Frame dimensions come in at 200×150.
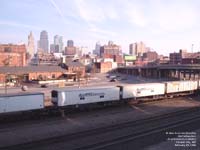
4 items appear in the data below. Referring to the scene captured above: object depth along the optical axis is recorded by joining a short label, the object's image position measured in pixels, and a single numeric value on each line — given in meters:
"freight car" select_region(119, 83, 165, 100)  32.53
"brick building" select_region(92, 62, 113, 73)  118.54
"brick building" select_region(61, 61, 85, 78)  77.18
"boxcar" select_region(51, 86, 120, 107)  26.37
